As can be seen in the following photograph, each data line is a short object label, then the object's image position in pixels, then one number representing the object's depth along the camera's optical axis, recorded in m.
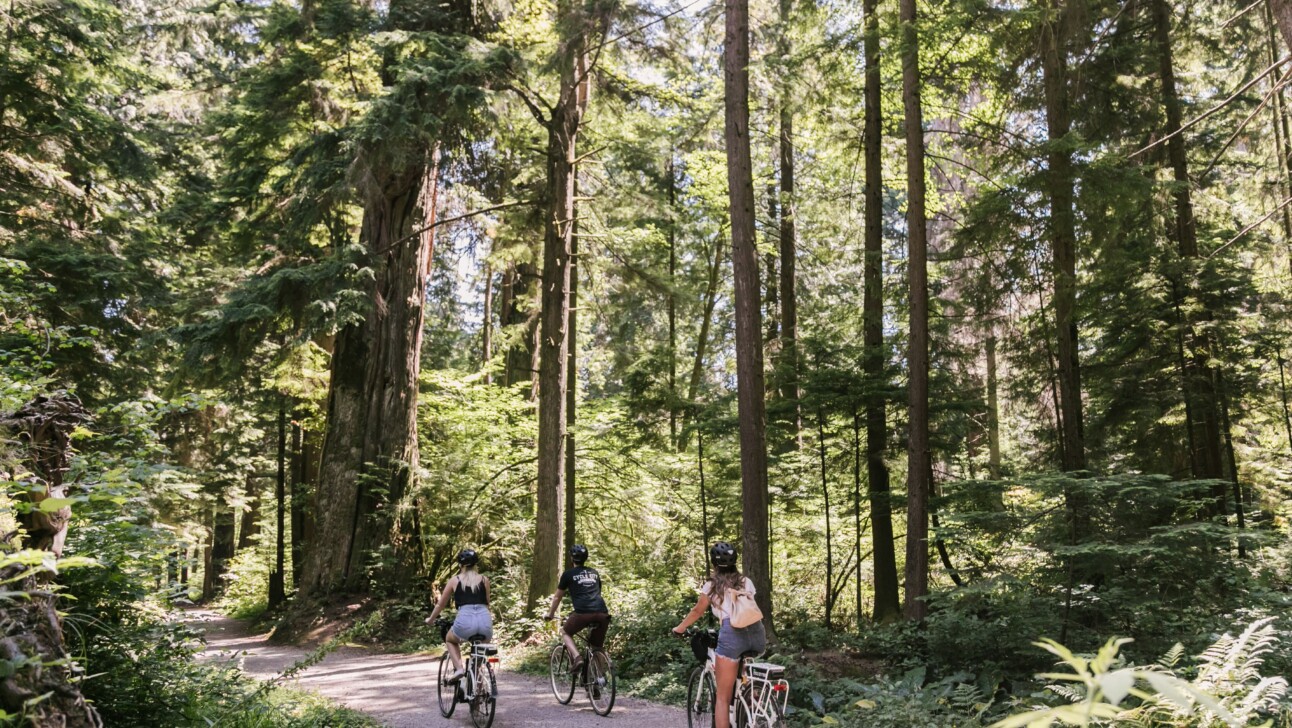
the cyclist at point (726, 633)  6.61
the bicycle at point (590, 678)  9.42
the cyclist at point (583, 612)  9.69
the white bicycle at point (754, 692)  6.42
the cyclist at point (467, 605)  9.09
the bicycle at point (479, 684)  8.71
